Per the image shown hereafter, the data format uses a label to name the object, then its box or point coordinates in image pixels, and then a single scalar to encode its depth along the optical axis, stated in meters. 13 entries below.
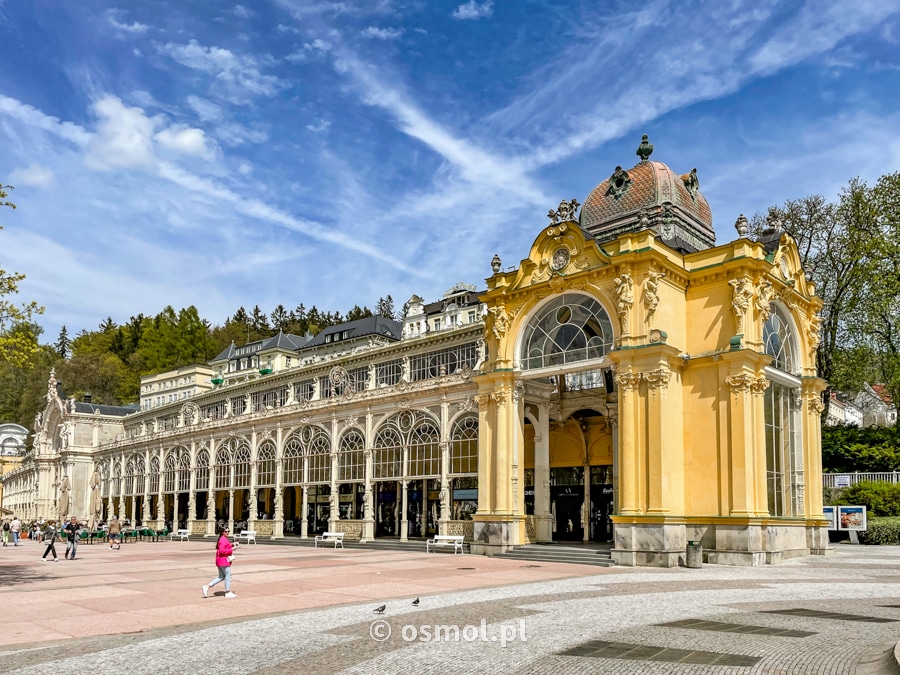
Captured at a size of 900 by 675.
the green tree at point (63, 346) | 144.50
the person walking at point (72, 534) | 30.81
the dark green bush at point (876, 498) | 36.25
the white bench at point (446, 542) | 32.50
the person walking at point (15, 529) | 47.62
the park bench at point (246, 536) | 42.94
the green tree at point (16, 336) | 19.59
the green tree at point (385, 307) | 115.88
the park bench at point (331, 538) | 38.78
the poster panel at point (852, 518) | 34.12
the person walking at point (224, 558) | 16.83
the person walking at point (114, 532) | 40.22
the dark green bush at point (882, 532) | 33.38
